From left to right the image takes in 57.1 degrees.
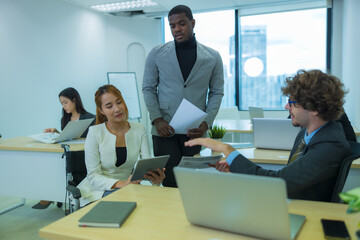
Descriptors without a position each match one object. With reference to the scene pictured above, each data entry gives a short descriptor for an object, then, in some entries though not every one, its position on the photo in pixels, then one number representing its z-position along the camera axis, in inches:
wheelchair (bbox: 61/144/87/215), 88.9
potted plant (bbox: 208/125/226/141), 98.0
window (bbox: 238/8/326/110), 251.0
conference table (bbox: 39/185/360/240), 40.3
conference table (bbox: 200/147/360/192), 83.9
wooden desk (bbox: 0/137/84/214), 118.1
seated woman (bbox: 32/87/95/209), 148.0
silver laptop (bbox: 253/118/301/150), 96.7
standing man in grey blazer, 88.0
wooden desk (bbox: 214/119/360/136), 147.8
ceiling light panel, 234.7
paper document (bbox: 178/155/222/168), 61.7
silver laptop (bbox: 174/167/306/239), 34.6
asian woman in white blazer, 82.3
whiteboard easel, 258.5
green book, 43.7
